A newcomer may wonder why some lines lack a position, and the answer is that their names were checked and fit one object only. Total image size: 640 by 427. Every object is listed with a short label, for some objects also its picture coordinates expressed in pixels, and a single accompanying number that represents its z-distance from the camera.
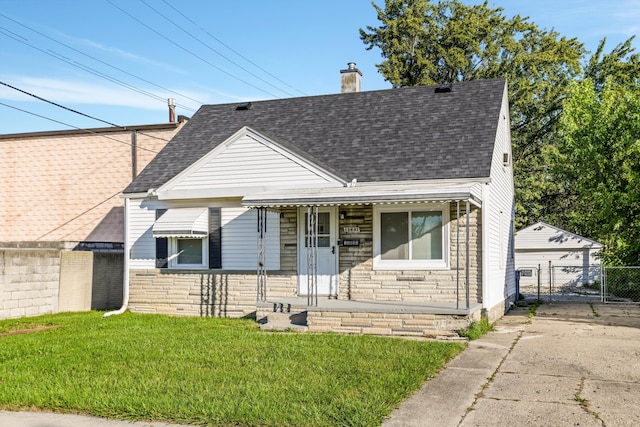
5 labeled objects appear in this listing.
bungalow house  13.34
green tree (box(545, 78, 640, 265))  21.31
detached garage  32.81
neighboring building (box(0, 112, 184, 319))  22.33
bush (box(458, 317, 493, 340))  11.79
